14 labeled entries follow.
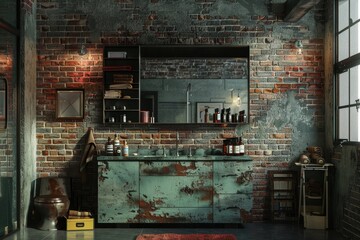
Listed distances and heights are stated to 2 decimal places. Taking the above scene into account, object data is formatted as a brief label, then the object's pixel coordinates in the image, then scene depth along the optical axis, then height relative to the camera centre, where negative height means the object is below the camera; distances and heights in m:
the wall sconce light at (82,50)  7.05 +1.03
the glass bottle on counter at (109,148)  6.84 -0.44
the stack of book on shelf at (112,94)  6.97 +0.36
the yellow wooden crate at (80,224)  6.37 -1.45
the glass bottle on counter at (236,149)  6.79 -0.45
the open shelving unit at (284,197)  6.96 -1.17
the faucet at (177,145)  7.01 -0.40
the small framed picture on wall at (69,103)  7.07 +0.23
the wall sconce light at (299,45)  7.04 +1.11
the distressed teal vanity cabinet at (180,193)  6.44 -1.03
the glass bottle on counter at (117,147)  6.85 -0.43
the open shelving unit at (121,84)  6.99 +0.52
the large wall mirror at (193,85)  7.03 +0.51
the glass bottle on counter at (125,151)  6.77 -0.48
